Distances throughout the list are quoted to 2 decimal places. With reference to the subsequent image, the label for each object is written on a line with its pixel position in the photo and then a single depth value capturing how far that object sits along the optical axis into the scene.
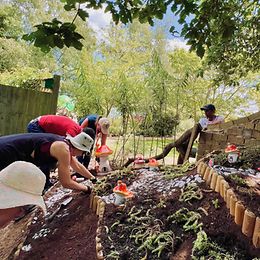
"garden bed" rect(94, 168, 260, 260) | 1.63
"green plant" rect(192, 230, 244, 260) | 1.54
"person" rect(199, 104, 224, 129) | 4.16
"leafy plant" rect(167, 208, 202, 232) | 1.78
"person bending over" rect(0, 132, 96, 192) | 2.15
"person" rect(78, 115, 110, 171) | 3.50
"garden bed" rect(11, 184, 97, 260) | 1.95
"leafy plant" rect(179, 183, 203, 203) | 2.09
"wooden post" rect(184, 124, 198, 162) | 4.26
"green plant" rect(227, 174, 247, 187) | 2.13
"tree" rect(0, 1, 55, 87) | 9.69
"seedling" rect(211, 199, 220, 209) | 1.93
